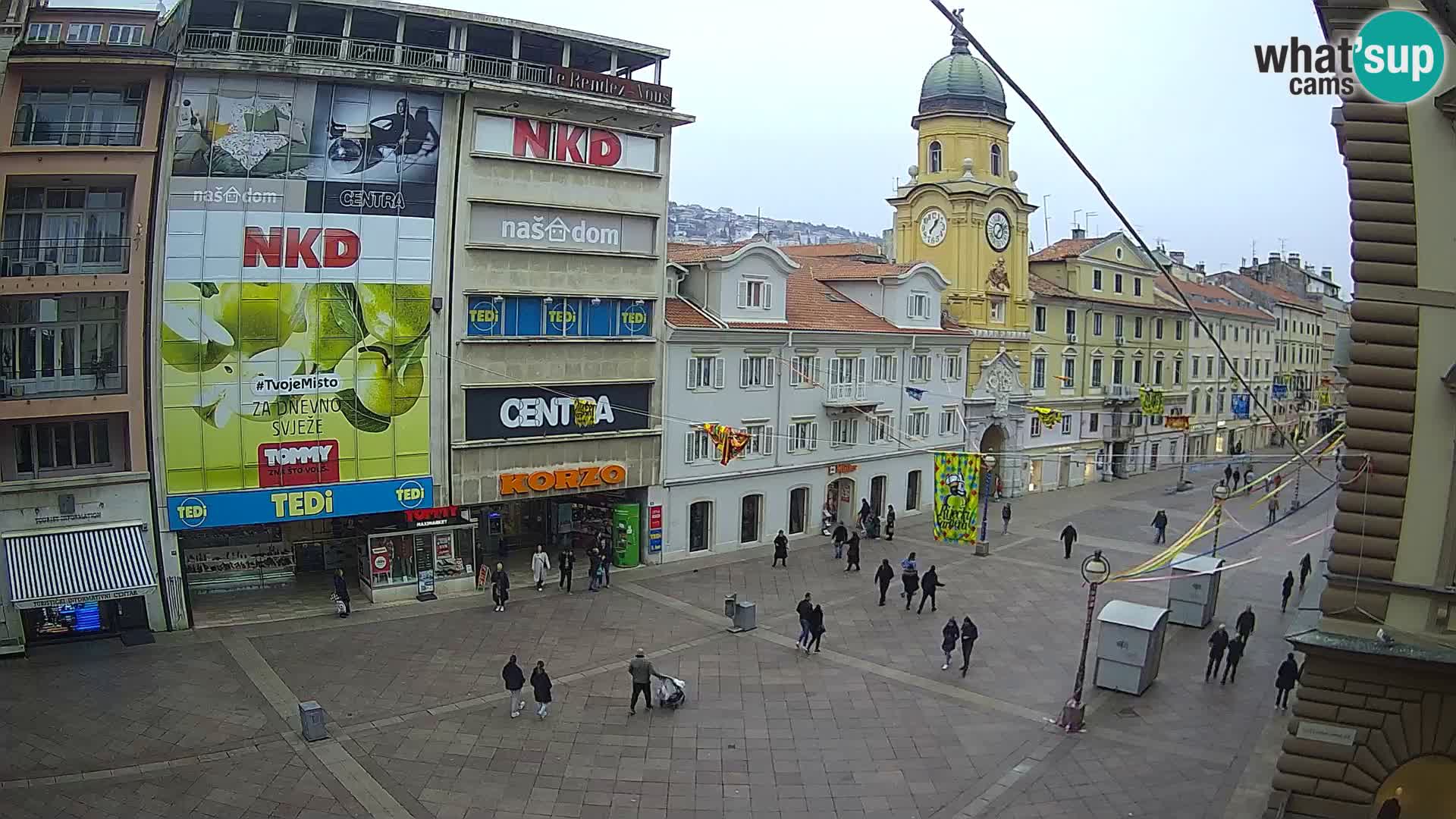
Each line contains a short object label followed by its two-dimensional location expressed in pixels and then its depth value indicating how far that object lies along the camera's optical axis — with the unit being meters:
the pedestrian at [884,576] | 29.23
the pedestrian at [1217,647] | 23.30
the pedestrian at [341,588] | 26.44
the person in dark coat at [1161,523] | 40.34
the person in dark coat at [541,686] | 20.12
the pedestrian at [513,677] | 19.98
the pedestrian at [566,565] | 29.97
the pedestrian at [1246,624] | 24.31
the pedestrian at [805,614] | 24.48
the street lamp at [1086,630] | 19.47
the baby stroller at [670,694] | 20.91
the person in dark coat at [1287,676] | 21.12
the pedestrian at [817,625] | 24.44
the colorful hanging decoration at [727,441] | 31.41
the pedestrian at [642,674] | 20.61
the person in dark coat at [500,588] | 27.73
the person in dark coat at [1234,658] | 23.08
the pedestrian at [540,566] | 29.95
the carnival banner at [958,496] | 26.62
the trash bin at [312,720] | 19.12
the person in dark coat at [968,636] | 23.25
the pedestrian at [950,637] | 23.59
